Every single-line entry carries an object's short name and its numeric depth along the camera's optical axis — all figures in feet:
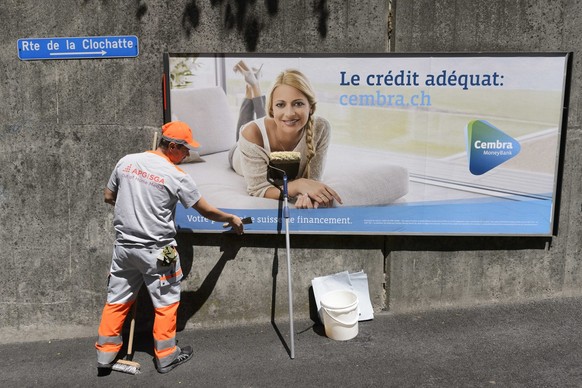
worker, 13.99
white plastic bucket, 15.57
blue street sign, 15.70
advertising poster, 15.81
